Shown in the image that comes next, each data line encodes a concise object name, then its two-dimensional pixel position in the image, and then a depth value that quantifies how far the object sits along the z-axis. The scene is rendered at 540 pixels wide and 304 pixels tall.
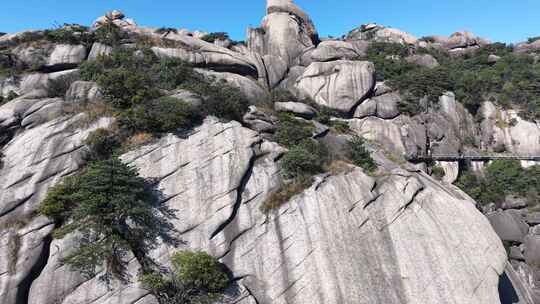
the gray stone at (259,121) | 26.41
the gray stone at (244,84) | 34.55
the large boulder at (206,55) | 38.38
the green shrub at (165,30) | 44.26
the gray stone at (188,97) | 25.08
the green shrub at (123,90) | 24.75
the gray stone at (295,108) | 34.22
